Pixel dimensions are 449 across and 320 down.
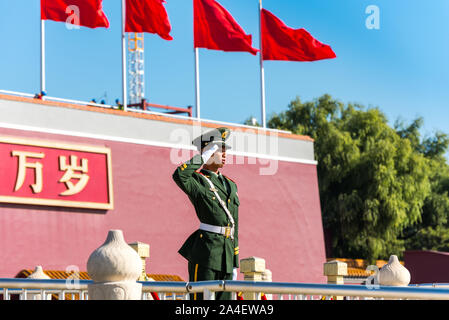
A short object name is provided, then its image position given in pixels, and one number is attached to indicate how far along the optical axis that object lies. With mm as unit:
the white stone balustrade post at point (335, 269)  12344
